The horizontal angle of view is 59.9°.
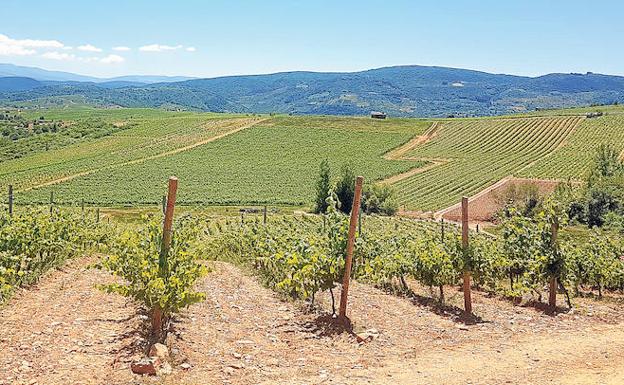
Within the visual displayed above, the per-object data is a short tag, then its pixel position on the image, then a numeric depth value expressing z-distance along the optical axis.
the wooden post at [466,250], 11.45
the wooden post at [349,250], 10.09
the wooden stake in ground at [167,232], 8.32
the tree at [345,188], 63.84
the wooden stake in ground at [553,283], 12.10
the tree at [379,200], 59.62
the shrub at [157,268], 8.10
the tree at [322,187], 60.38
